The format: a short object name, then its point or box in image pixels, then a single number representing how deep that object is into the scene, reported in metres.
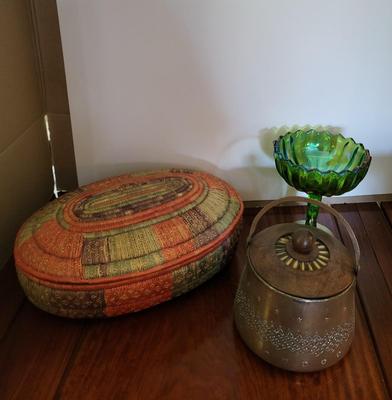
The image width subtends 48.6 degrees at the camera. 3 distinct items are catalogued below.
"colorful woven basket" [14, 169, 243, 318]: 0.49
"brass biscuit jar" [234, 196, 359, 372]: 0.44
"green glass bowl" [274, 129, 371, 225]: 0.58
